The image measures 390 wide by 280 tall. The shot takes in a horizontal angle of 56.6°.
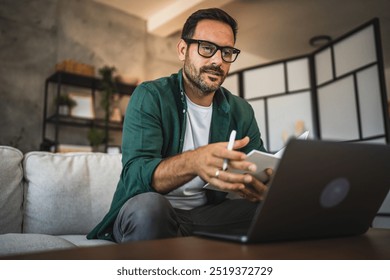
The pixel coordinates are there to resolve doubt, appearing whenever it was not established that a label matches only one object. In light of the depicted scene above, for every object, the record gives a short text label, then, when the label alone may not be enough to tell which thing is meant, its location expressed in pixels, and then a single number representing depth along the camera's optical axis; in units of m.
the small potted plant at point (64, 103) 3.63
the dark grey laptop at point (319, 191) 0.55
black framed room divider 3.06
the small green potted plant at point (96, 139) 3.73
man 0.83
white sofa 1.33
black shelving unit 3.60
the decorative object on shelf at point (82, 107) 3.87
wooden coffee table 0.47
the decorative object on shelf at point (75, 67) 3.72
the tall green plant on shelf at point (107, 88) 3.92
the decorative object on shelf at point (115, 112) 4.14
